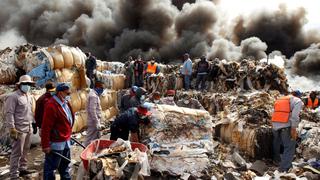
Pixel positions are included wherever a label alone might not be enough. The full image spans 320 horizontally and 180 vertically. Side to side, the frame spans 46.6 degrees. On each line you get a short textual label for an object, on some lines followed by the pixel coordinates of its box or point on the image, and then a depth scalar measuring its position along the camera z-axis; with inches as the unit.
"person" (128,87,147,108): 260.7
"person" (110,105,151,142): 200.5
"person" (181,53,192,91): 512.8
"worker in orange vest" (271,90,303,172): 242.4
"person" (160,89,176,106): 288.8
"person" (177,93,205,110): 305.0
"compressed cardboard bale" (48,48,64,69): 346.9
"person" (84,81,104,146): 250.2
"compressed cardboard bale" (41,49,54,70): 339.4
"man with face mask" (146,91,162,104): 287.4
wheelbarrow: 170.2
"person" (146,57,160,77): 571.8
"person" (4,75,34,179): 208.4
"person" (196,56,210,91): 510.0
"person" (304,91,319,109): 403.9
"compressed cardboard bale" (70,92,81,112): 358.0
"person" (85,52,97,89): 445.7
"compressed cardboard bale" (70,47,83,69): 372.5
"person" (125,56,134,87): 537.0
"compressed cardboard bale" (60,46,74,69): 358.6
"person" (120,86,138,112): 269.3
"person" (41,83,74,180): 173.3
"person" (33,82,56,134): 222.8
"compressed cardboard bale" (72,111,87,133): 359.3
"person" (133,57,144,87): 535.5
